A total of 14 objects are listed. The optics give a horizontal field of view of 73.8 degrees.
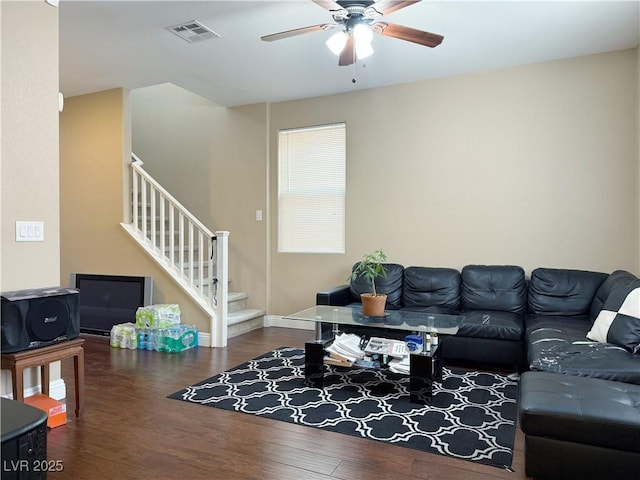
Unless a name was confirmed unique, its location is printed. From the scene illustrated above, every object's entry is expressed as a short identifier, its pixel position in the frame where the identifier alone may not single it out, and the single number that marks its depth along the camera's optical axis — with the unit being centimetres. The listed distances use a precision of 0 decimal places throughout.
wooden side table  236
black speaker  237
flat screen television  481
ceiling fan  260
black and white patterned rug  238
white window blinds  516
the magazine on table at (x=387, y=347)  305
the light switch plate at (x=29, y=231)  263
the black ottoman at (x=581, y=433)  179
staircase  453
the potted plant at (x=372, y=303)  337
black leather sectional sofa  184
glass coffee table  287
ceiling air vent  337
